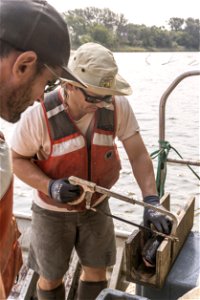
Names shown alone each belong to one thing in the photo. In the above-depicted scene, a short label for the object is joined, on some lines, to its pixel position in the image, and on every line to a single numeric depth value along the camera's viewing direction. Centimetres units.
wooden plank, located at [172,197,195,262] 241
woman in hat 251
